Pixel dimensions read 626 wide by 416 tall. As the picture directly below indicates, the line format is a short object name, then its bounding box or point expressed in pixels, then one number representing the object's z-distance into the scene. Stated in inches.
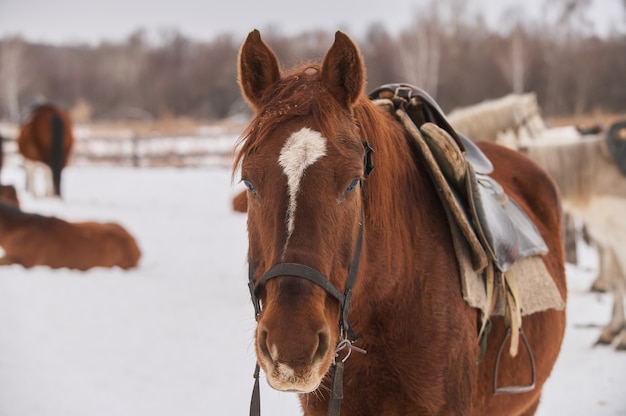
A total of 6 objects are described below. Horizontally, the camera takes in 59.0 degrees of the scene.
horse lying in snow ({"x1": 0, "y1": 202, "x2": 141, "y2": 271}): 258.5
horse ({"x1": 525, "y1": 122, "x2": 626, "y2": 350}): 239.5
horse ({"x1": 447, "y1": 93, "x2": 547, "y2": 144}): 257.4
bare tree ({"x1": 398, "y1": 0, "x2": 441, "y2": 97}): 1174.3
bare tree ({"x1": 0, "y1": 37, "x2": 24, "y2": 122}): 1450.5
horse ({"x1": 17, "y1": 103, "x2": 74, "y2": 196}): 499.8
